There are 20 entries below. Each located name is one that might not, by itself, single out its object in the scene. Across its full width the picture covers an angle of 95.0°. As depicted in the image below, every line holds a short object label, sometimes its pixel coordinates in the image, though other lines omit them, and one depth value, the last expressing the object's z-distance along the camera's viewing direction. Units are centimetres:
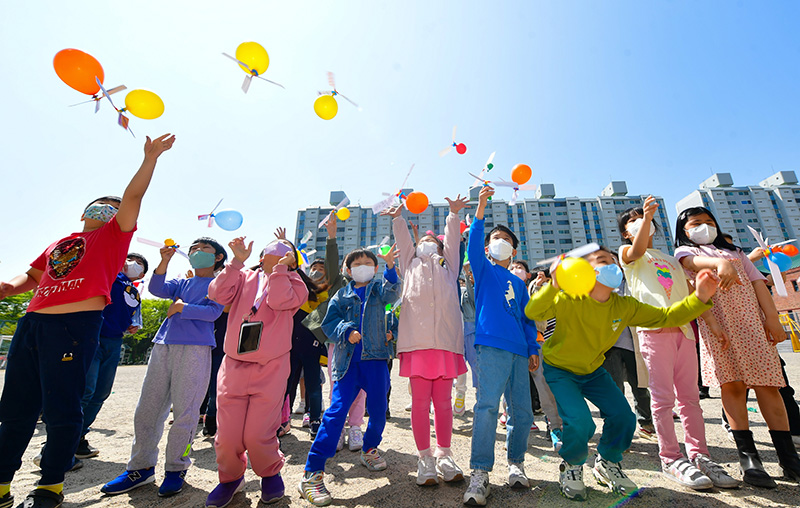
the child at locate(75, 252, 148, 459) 385
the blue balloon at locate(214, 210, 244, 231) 432
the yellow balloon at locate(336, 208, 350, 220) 477
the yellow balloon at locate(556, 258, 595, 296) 246
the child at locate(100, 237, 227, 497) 282
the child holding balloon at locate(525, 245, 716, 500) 259
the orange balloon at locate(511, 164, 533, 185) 488
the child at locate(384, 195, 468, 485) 290
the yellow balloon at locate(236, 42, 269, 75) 392
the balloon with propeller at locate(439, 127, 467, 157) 601
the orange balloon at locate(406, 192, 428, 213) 394
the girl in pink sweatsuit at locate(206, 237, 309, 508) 251
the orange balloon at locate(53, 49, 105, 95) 286
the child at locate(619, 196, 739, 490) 279
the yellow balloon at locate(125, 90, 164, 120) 310
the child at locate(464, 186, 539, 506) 269
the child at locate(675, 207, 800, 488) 278
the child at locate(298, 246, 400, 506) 275
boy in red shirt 235
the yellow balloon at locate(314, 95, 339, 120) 465
